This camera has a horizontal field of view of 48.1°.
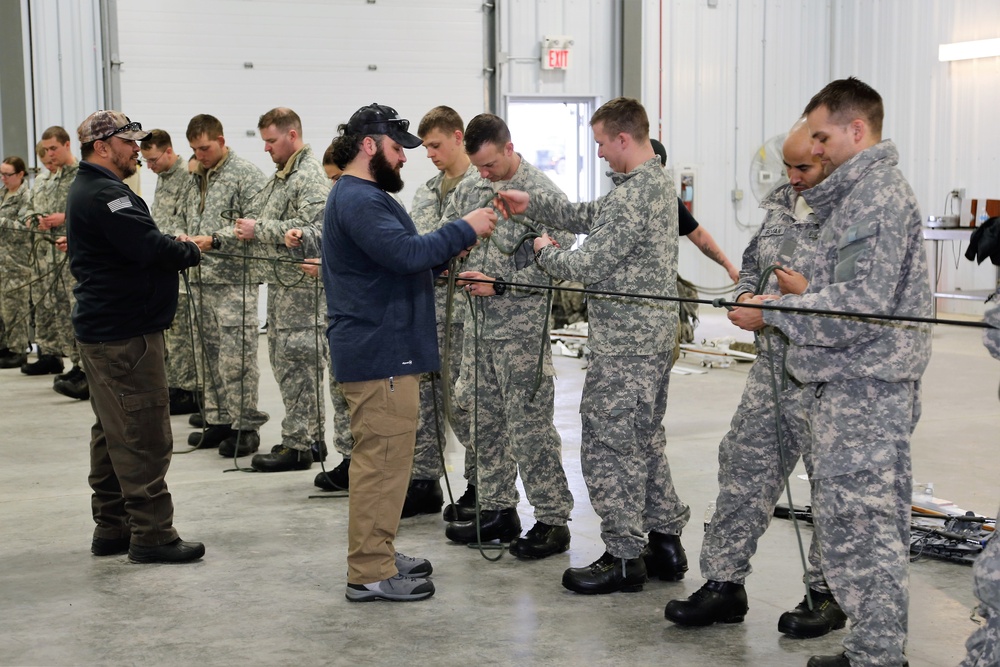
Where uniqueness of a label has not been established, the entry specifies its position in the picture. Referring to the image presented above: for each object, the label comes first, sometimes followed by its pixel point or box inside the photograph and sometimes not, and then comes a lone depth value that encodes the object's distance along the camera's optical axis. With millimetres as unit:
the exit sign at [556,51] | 12641
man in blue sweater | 3846
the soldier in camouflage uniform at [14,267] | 9711
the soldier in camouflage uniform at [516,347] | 4395
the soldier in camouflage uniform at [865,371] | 3023
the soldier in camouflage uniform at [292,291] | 5832
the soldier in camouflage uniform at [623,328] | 3910
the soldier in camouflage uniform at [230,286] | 6453
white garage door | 11547
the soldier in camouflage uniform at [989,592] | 2646
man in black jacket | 4332
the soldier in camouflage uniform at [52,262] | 8750
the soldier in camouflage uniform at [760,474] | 3586
